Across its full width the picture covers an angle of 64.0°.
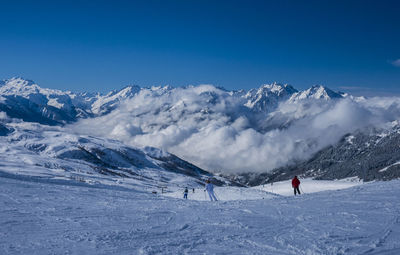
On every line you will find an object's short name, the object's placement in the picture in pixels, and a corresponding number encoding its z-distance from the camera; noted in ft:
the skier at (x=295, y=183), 122.72
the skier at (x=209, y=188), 114.78
